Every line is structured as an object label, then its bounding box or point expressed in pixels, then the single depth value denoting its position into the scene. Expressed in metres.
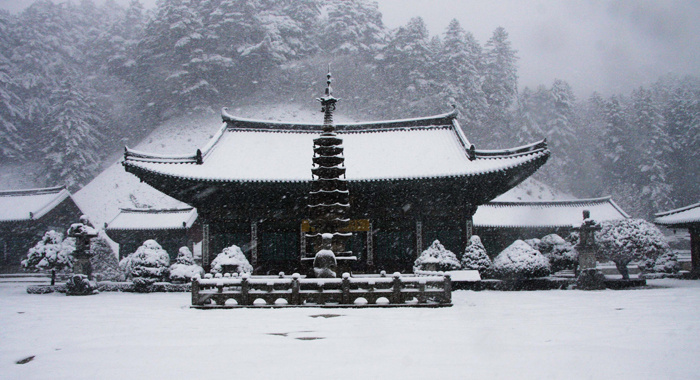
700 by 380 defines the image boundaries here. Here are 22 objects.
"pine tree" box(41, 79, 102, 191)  45.19
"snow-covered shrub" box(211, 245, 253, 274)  17.48
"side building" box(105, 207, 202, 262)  30.34
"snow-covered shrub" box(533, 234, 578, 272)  22.41
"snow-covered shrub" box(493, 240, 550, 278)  17.48
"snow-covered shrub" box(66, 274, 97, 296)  17.94
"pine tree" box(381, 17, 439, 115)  49.97
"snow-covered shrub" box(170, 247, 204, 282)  19.09
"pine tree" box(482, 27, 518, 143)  51.38
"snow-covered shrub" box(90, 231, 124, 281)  28.67
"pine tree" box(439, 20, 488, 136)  48.57
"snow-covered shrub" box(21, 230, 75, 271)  21.12
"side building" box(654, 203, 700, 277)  23.50
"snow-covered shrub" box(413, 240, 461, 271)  17.45
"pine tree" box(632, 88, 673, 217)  44.91
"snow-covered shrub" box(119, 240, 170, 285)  19.25
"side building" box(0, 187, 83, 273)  32.09
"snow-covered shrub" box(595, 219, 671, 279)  18.53
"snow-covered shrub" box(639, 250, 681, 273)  23.28
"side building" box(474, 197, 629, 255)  29.39
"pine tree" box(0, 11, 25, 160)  49.66
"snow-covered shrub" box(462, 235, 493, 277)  18.02
